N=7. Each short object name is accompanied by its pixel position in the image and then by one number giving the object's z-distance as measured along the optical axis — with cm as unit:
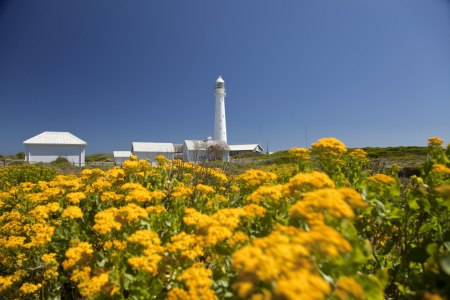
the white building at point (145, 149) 3916
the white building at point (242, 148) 5547
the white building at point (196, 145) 3831
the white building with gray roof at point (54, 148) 3192
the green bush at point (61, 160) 3021
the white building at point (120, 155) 4265
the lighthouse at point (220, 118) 4656
